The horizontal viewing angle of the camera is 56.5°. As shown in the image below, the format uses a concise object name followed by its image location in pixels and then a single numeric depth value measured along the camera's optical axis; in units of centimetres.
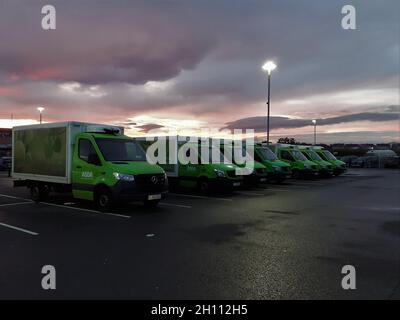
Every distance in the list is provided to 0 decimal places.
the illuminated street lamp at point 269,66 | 2541
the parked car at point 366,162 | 4538
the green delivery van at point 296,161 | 2432
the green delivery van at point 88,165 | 1049
